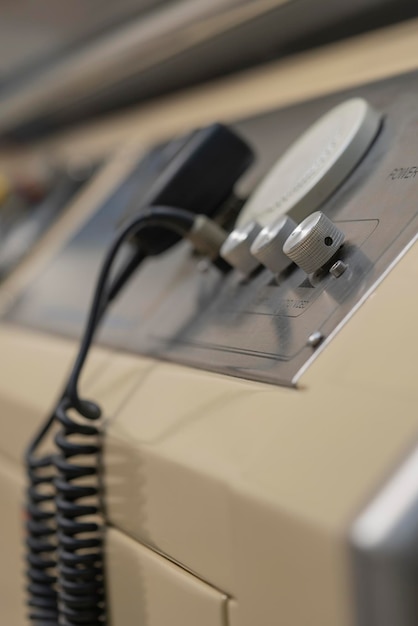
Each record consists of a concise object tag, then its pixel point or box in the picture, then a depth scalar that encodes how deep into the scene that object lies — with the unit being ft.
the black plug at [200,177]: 2.13
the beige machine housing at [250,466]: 1.54
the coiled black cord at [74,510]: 1.91
